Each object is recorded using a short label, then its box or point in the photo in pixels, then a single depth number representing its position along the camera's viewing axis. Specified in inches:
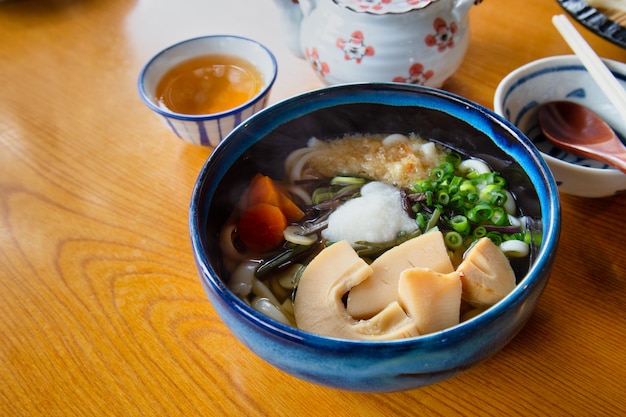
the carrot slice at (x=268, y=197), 18.8
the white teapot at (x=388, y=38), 22.0
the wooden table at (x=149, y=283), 16.6
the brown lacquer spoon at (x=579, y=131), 20.4
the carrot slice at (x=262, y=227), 18.2
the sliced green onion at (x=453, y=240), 17.8
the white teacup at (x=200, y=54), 21.8
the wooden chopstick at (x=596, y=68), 20.3
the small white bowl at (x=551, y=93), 21.4
